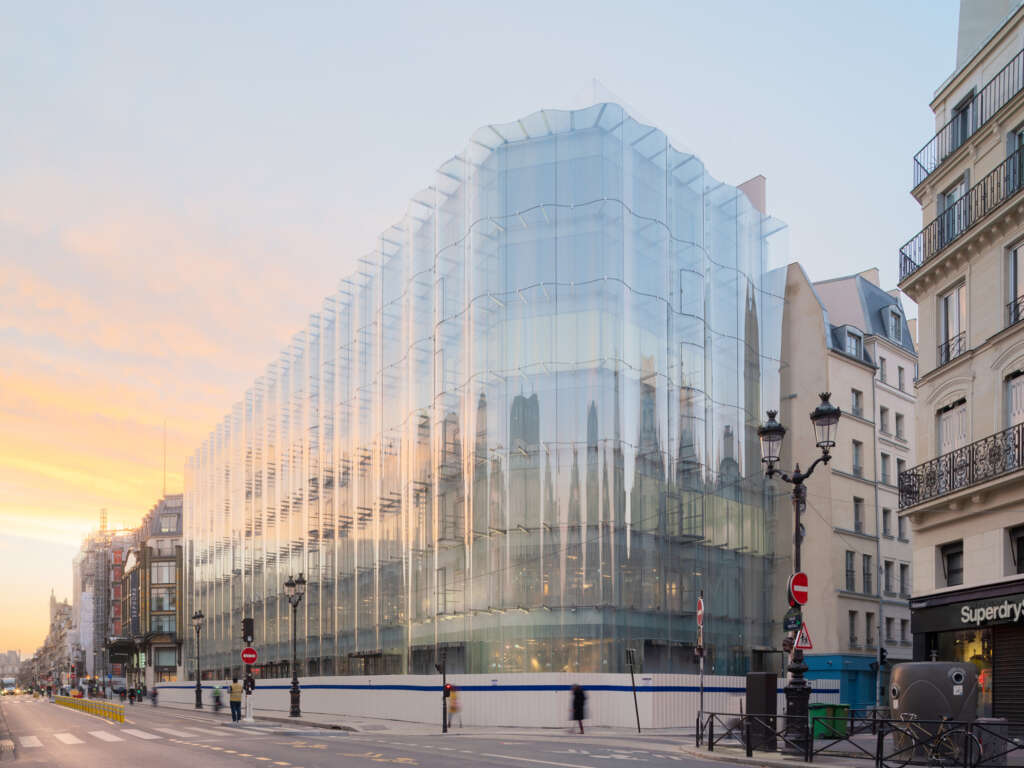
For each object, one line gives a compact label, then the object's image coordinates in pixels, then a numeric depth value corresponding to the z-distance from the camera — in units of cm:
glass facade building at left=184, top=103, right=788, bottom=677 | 4156
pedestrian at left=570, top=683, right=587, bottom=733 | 3375
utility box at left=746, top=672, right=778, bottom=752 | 2206
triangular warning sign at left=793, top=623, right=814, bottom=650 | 2169
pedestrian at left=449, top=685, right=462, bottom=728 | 3850
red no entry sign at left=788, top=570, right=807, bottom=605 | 2183
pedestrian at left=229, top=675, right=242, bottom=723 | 4554
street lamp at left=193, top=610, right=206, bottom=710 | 6750
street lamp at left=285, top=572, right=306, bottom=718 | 4528
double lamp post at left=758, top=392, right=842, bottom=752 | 2098
